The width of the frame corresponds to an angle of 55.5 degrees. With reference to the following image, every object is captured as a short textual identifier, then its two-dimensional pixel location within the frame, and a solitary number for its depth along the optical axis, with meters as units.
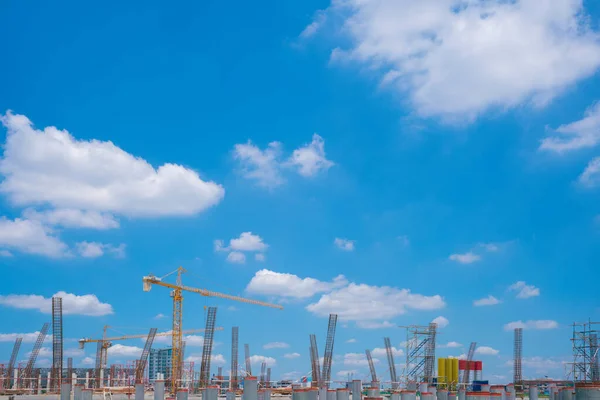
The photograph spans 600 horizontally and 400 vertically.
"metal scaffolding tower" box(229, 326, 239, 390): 66.31
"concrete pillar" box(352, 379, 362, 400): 38.25
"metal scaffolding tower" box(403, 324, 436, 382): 68.00
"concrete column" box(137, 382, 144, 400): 39.56
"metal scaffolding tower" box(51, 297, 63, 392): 59.09
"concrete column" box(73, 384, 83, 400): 33.68
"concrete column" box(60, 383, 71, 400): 36.75
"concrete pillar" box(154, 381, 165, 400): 37.12
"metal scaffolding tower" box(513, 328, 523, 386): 72.88
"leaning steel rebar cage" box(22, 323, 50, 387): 75.94
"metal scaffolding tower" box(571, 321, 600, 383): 55.56
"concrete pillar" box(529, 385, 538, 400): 40.49
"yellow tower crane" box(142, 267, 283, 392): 85.12
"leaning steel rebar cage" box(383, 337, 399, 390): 71.56
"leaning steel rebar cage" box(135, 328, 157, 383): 69.55
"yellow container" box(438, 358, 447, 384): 72.06
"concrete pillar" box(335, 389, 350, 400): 28.73
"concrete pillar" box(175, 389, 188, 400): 34.03
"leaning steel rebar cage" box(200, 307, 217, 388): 62.47
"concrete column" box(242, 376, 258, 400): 24.72
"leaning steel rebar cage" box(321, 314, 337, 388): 65.75
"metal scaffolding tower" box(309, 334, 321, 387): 66.00
